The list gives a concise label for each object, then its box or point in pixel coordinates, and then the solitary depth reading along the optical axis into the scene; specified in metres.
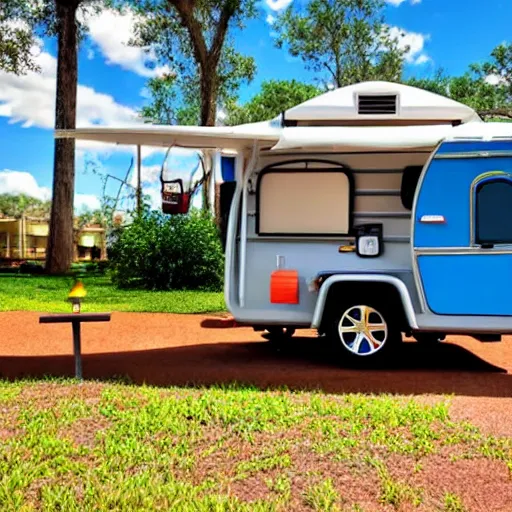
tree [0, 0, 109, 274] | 22.12
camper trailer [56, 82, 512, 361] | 6.81
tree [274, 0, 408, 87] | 26.38
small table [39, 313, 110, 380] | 6.24
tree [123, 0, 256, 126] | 20.92
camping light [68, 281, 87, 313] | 6.46
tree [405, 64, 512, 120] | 27.97
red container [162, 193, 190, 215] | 8.34
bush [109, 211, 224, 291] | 17.34
